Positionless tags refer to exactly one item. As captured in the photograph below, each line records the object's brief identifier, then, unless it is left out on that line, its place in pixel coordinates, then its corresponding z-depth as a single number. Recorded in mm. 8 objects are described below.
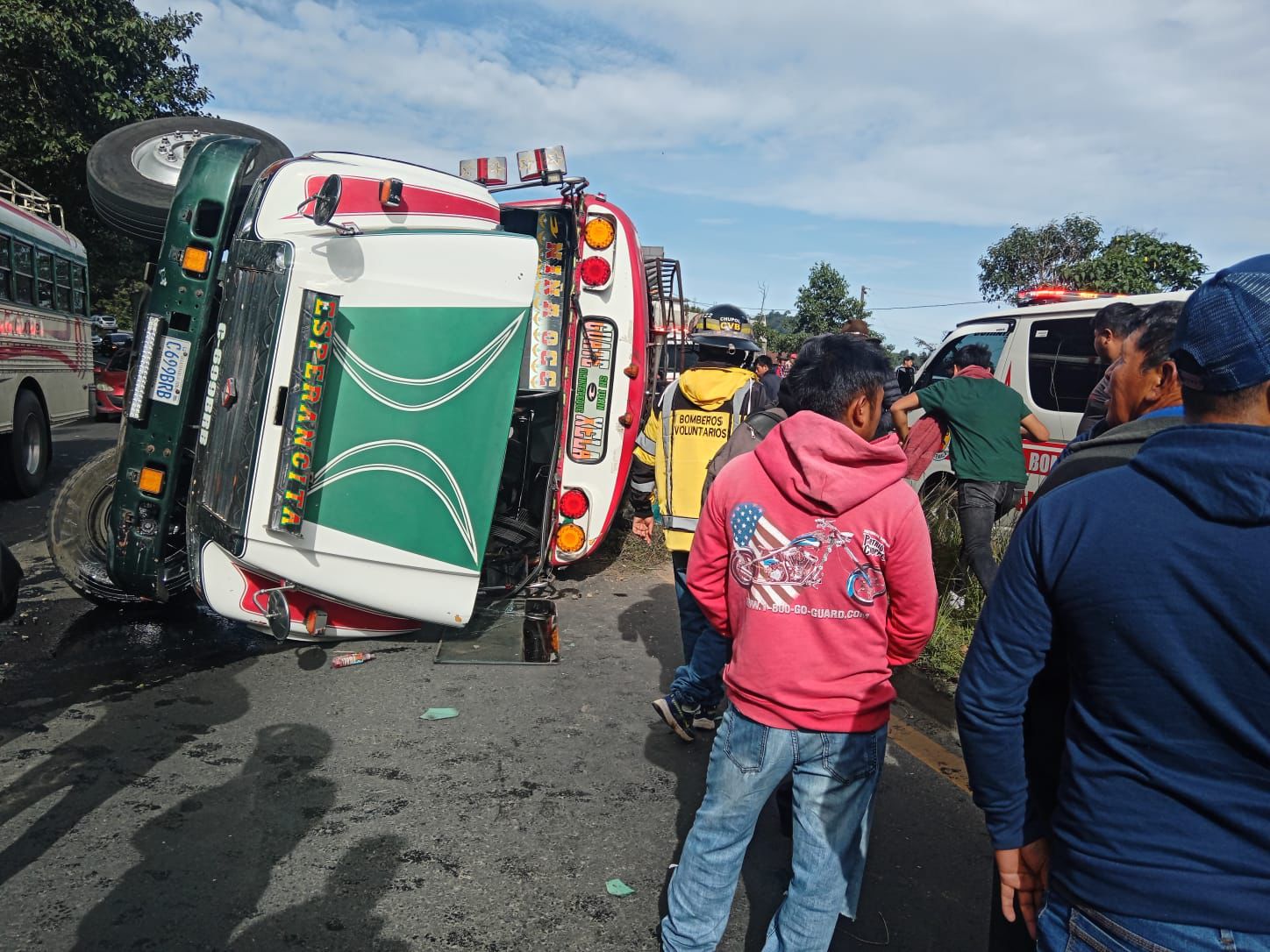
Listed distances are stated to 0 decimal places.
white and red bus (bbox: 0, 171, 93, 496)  9273
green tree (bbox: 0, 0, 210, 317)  14711
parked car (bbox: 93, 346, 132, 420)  15969
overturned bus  3949
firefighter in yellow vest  3943
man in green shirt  5133
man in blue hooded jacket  1251
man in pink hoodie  2090
